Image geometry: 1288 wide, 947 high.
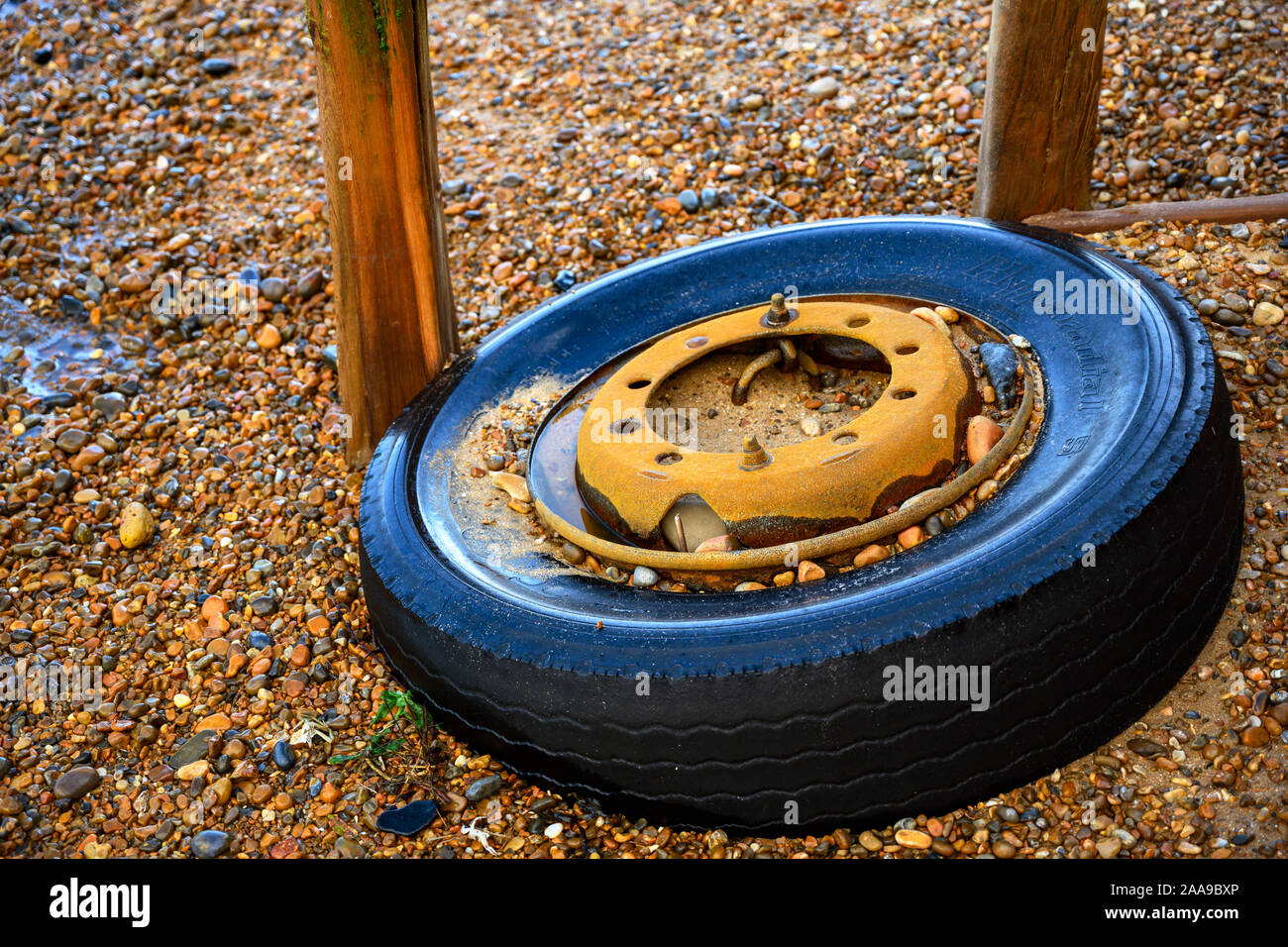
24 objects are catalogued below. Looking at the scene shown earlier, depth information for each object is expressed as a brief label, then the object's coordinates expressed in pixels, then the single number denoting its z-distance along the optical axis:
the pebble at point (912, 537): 2.62
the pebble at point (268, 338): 4.64
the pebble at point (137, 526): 3.74
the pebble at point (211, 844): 2.68
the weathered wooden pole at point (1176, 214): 3.84
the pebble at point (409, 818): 2.62
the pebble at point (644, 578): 2.72
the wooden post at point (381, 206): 3.33
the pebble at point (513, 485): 3.14
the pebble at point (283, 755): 2.88
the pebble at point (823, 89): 5.39
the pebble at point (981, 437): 2.80
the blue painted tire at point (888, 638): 2.25
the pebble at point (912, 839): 2.36
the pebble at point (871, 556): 2.63
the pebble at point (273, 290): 4.86
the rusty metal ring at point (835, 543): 2.62
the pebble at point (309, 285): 4.85
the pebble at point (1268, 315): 3.45
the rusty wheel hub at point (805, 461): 2.67
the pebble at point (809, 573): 2.62
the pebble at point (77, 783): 2.88
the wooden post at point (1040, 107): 3.64
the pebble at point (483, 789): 2.67
